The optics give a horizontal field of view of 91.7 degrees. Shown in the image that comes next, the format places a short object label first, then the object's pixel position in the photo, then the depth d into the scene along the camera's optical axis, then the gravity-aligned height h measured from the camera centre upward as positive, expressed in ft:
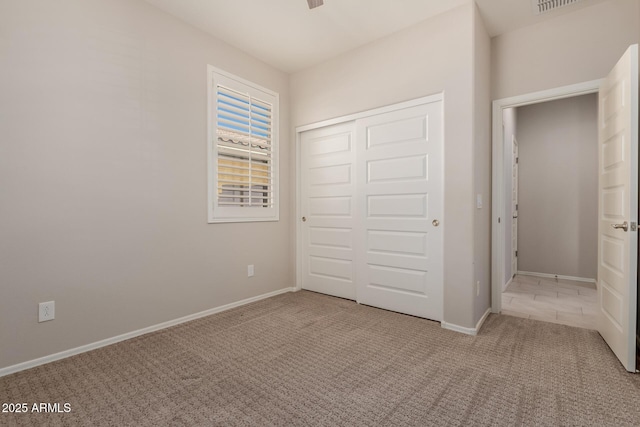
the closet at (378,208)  9.59 +0.16
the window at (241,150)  10.44 +2.26
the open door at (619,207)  6.31 +0.13
